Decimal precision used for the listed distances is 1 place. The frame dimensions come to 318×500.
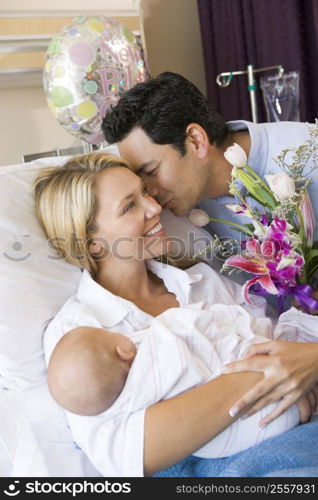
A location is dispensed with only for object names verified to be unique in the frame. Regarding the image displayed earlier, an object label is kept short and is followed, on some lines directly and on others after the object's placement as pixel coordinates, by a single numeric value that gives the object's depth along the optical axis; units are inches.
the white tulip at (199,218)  79.0
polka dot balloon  104.9
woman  61.6
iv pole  128.7
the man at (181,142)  78.8
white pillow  64.4
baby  50.0
